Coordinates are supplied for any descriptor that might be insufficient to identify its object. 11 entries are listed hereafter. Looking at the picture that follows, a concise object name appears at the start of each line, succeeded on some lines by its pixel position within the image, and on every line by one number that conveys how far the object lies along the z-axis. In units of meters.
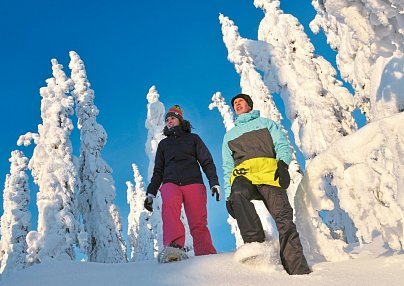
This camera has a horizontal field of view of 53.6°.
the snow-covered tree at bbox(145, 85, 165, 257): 32.32
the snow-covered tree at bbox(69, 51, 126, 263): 21.81
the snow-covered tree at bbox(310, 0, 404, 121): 5.54
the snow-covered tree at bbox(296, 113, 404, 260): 4.01
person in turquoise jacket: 4.01
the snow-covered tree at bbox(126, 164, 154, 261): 38.11
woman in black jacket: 5.25
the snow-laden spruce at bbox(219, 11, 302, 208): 24.31
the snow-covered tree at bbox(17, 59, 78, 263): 16.81
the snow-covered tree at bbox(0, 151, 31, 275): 25.00
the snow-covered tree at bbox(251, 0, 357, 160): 16.30
